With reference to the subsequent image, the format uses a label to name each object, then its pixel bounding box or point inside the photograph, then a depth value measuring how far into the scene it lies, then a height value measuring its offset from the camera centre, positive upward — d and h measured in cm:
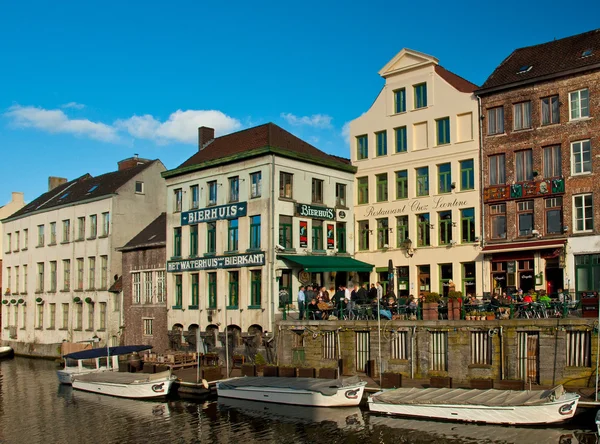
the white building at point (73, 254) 5325 +227
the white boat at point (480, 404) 2425 -454
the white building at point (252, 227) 3975 +307
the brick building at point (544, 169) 3562 +556
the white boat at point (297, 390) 2916 -473
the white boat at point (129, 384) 3400 -505
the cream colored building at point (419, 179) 3997 +576
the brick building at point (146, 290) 4681 -61
